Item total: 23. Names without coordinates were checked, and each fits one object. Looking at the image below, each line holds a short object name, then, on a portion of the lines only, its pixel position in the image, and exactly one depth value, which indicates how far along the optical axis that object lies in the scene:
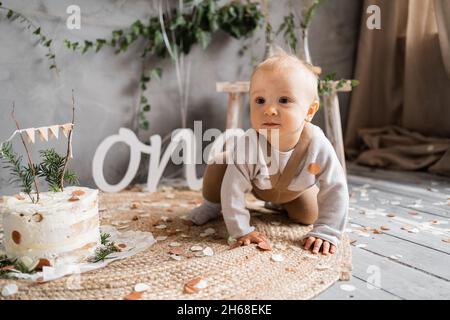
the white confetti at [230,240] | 1.29
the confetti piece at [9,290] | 0.97
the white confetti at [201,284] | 1.01
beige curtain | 2.31
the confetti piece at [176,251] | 1.22
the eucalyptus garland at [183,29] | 1.95
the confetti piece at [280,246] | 1.26
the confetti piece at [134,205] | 1.69
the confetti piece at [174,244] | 1.29
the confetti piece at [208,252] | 1.21
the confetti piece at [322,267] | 1.12
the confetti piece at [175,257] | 1.18
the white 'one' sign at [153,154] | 1.96
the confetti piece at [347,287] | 1.03
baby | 1.21
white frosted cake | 1.05
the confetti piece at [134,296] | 0.96
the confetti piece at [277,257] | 1.17
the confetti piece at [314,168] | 1.30
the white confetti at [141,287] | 1.00
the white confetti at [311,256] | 1.19
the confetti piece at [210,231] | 1.41
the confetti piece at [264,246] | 1.23
